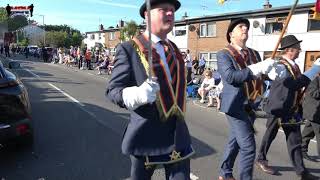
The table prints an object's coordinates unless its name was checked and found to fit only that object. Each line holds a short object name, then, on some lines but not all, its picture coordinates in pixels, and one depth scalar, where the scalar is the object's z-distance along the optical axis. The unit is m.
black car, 3.45
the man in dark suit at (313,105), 3.39
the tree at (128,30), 31.34
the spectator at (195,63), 18.31
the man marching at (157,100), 1.85
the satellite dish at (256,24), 17.60
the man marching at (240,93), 2.73
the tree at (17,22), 73.37
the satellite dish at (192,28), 21.42
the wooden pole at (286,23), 2.06
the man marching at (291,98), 3.08
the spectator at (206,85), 8.50
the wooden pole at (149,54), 1.63
